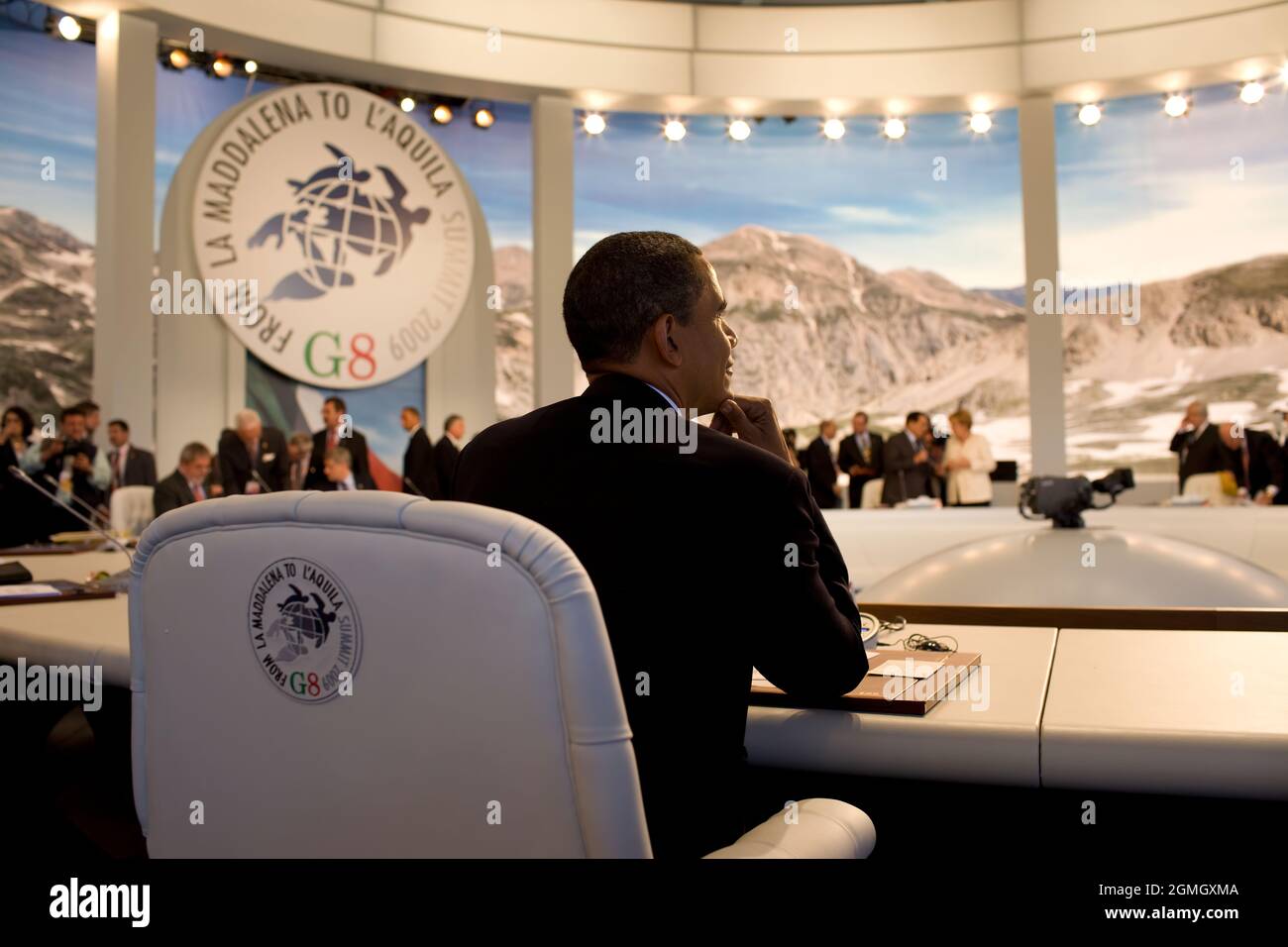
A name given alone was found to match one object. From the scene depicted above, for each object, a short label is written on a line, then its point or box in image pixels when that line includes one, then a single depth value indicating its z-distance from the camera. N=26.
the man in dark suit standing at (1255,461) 8.37
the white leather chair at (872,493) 9.48
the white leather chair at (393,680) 0.71
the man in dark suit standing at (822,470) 9.38
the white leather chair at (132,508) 4.79
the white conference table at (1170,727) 0.97
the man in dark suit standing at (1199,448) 8.50
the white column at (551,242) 8.99
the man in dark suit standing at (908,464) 9.15
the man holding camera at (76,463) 6.60
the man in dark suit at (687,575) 0.96
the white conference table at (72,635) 1.56
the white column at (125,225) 7.38
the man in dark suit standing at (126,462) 7.07
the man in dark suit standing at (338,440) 8.38
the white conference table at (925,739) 1.04
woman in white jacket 8.61
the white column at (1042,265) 8.94
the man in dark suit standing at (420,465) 8.91
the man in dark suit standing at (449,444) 8.76
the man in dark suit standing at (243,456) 7.44
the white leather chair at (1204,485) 7.95
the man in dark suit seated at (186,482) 5.16
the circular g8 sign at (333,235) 8.45
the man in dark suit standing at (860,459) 9.66
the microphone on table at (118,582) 2.31
